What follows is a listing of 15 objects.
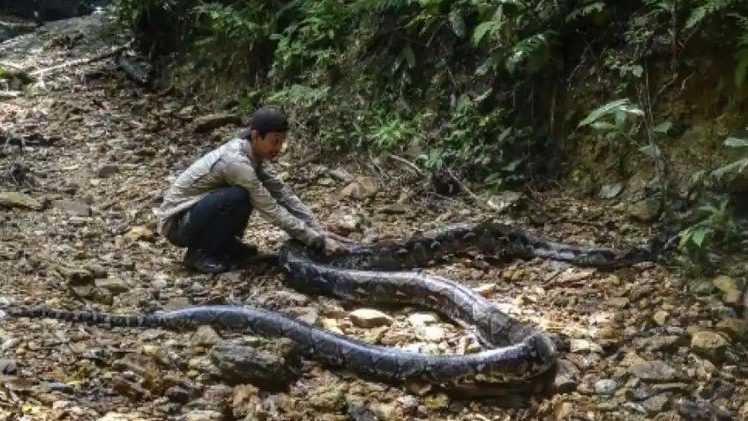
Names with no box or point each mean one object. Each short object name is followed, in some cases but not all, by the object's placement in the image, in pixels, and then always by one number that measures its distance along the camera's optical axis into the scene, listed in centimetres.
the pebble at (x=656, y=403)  449
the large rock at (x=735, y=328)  501
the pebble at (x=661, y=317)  532
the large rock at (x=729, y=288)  531
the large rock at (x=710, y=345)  487
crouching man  661
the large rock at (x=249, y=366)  464
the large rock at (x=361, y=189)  853
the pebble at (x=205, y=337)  516
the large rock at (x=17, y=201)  814
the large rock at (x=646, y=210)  677
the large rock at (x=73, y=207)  834
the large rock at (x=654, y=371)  472
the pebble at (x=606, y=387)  471
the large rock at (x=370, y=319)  583
